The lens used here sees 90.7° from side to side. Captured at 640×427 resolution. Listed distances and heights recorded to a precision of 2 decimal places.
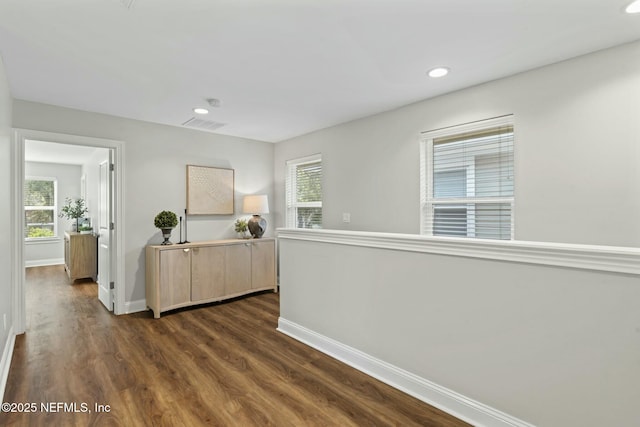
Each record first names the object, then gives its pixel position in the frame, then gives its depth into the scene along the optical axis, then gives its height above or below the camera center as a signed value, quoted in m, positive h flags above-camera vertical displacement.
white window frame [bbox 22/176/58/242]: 7.20 +0.12
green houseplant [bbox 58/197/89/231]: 6.64 +0.07
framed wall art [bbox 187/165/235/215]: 4.38 +0.31
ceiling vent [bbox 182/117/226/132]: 4.00 +1.15
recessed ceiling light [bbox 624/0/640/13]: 1.75 +1.15
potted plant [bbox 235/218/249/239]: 4.75 -0.25
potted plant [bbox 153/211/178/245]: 3.89 -0.13
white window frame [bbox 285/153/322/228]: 5.01 +0.23
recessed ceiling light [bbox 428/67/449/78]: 2.55 +1.15
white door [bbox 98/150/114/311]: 3.88 -0.27
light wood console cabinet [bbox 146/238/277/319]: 3.74 -0.78
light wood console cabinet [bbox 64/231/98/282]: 5.54 -0.79
